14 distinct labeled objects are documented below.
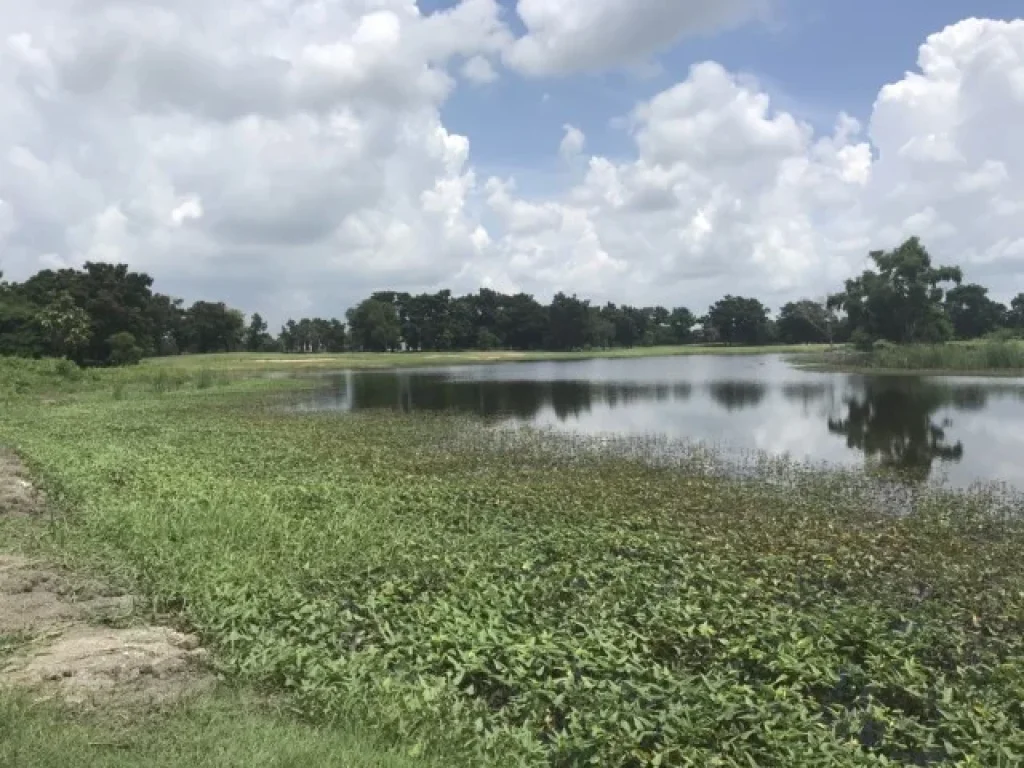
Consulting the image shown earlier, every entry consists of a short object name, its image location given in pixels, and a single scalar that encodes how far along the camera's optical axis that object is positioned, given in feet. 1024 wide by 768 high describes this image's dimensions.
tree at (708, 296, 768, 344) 512.22
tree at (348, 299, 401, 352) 431.02
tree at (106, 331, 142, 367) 255.50
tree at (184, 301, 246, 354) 401.70
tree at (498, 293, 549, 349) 469.16
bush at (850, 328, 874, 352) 271.49
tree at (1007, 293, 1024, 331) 429.38
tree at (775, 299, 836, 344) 456.04
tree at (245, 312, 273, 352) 464.24
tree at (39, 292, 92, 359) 238.48
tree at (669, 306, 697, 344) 552.00
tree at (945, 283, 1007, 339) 402.93
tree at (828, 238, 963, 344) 255.91
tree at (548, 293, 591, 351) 464.24
